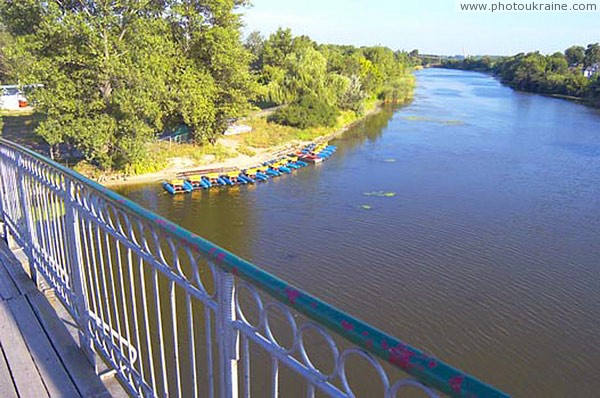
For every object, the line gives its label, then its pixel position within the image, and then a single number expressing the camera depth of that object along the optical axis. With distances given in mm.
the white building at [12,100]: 32281
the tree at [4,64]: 33725
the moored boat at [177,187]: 18078
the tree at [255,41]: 58153
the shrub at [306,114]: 29936
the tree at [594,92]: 50031
